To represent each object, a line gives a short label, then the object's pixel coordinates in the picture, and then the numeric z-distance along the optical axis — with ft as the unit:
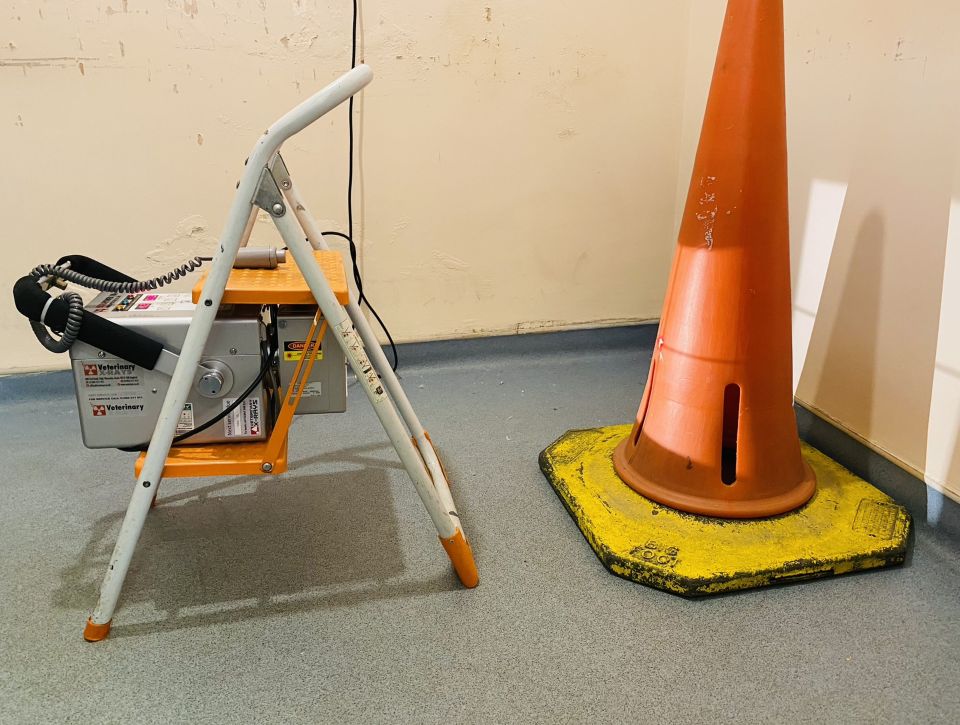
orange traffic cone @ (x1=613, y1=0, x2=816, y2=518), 4.70
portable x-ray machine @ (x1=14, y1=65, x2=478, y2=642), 3.69
